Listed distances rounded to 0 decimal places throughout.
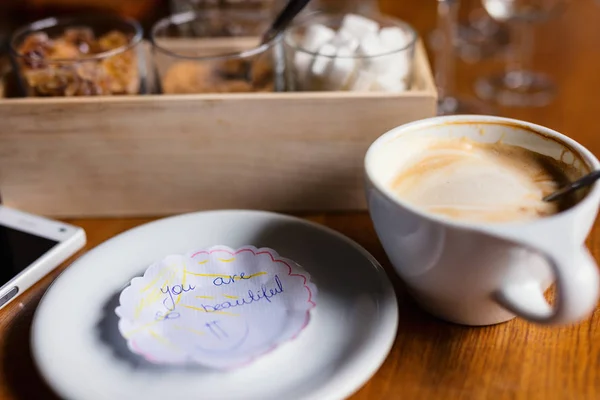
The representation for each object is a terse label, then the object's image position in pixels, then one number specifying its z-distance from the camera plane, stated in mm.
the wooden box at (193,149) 563
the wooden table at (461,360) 424
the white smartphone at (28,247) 510
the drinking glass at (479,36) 949
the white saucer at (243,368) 402
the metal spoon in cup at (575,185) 419
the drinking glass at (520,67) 820
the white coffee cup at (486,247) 368
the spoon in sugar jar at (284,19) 593
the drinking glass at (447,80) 798
